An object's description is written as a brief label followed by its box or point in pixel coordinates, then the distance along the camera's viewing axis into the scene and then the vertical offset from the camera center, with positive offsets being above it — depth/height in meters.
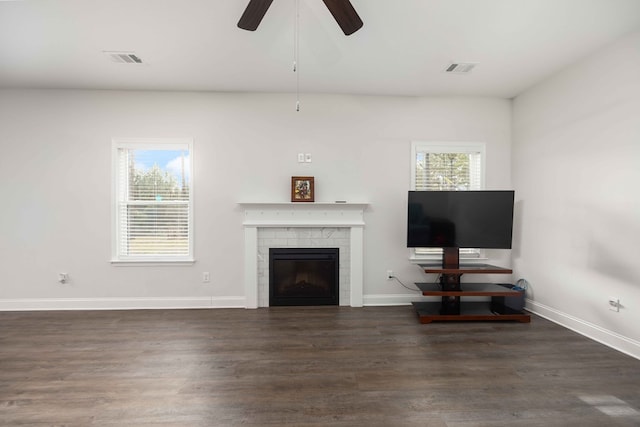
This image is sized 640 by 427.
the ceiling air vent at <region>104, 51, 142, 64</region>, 2.86 +1.48
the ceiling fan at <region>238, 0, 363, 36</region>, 1.77 +1.22
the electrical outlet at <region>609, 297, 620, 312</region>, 2.69 -0.84
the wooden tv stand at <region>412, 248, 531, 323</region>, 3.34 -0.96
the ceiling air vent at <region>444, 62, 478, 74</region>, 3.05 +1.51
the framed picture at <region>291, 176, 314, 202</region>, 3.80 +0.25
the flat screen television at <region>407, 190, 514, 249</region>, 3.41 -0.11
